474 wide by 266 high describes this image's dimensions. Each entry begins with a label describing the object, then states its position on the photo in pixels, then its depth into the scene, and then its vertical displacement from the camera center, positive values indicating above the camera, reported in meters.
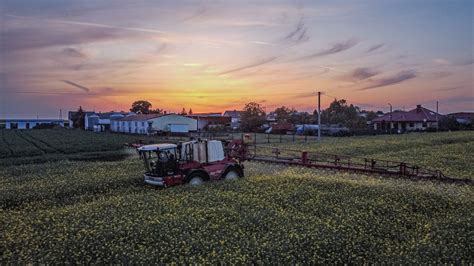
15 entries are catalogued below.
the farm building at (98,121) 95.97 +2.55
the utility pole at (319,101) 53.80 +3.72
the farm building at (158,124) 72.12 +1.19
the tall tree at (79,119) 113.94 +3.47
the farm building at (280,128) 76.16 +0.09
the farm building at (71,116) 121.93 +4.83
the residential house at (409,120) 81.62 +1.56
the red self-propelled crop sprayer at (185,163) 17.11 -1.55
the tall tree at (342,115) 85.12 +3.55
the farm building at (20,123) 139.38 +2.89
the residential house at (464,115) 111.96 +3.53
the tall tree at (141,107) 137.77 +8.20
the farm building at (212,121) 92.42 +2.17
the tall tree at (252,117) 84.94 +2.68
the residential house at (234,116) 104.25 +4.82
